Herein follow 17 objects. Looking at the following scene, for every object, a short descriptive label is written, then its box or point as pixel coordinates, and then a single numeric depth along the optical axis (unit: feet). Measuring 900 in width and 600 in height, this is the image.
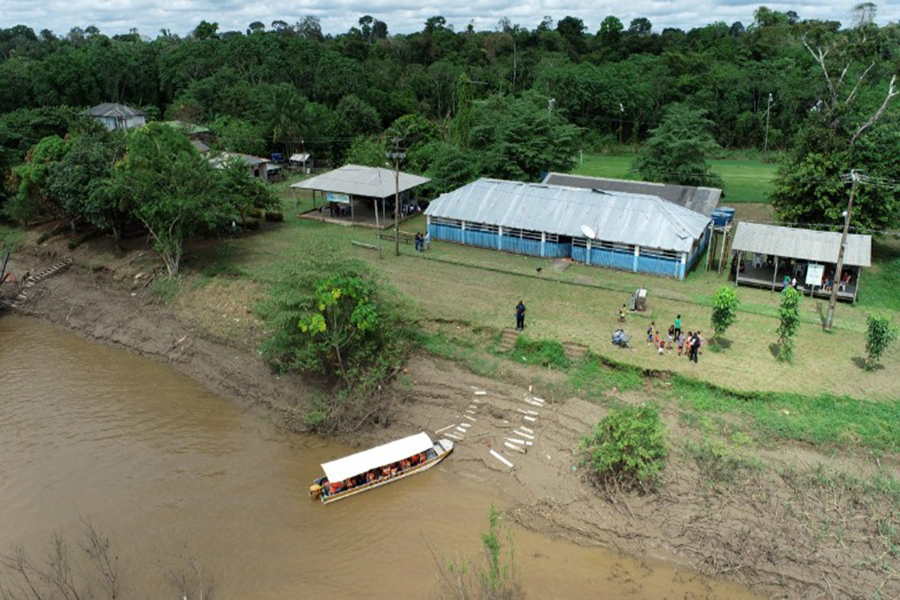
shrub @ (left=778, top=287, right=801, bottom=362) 79.10
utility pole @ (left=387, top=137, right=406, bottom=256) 119.27
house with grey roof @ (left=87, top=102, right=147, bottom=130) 211.61
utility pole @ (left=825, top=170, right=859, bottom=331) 86.53
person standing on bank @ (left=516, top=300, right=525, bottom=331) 89.47
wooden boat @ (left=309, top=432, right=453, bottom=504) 66.80
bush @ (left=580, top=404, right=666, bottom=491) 63.00
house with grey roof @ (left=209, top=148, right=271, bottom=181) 176.54
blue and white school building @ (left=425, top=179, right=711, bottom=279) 110.22
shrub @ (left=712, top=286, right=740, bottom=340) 81.92
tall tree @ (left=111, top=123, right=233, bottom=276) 110.11
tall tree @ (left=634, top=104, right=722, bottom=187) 152.97
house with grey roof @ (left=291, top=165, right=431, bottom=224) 139.74
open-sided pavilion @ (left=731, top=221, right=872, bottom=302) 99.86
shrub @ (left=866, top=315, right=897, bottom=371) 76.59
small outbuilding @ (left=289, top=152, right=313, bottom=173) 194.80
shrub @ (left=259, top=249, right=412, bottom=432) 78.28
